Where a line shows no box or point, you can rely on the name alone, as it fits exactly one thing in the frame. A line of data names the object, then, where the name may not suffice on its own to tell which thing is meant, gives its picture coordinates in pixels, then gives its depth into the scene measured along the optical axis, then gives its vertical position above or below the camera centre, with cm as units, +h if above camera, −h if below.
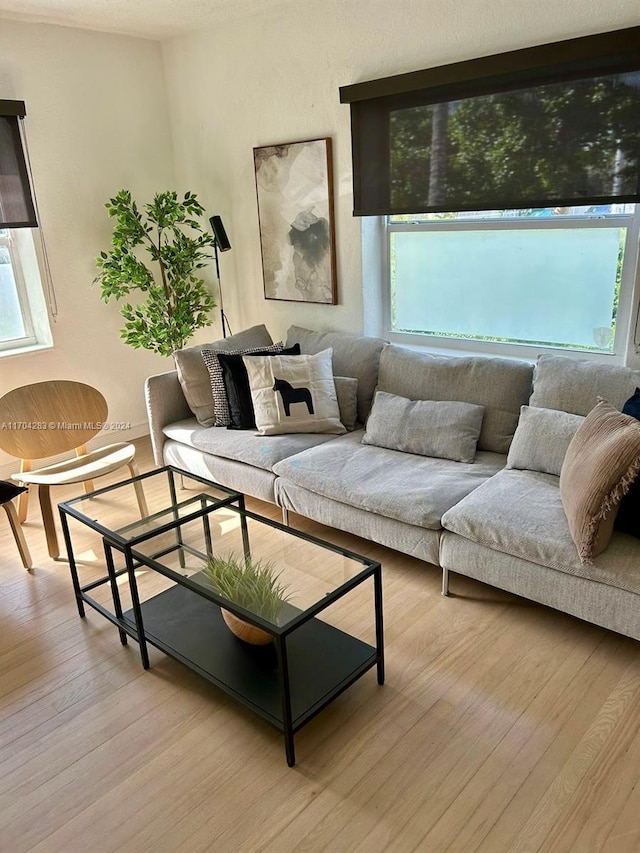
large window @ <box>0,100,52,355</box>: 365 -9
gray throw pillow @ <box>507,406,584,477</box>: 257 -91
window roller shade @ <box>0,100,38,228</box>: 362 +33
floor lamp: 401 -6
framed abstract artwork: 366 +0
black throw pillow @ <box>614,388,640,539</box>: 214 -100
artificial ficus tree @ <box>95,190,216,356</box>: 395 -27
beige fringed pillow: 202 -85
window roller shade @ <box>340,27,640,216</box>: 260 +32
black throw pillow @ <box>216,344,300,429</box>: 341 -85
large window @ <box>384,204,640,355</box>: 291 -34
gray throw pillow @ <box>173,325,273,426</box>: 354 -82
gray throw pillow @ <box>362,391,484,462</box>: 291 -95
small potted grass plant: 192 -107
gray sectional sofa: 221 -107
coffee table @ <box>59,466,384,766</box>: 193 -131
